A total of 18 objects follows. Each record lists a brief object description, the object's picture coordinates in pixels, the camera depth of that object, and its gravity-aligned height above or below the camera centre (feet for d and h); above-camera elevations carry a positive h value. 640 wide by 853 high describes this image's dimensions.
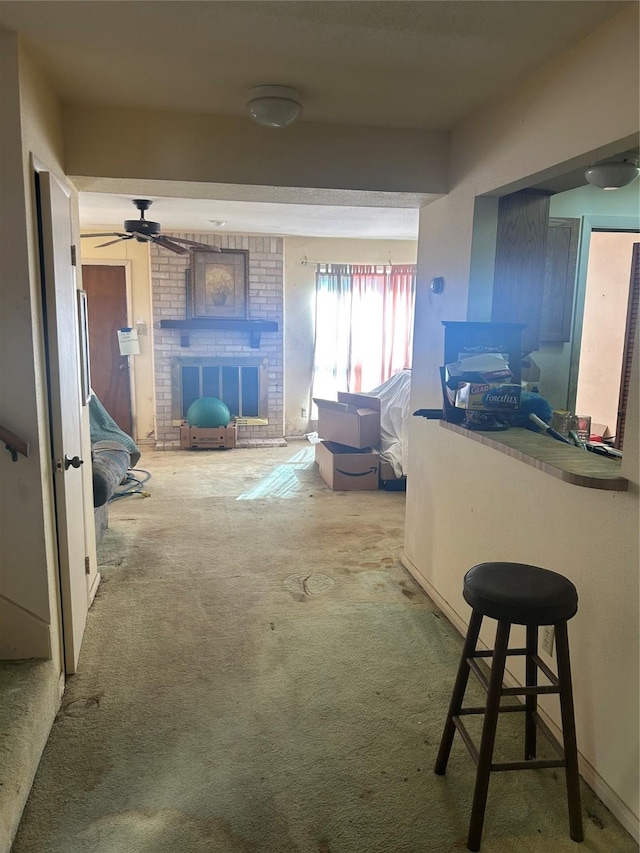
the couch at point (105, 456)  11.12 -2.96
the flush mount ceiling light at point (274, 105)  7.43 +2.86
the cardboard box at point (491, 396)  7.41 -0.81
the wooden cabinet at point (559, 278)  9.89 +0.92
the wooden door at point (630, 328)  12.63 +0.14
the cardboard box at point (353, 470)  16.40 -3.91
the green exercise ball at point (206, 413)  20.97 -3.07
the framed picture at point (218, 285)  21.61 +1.55
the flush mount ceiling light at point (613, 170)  7.75 +2.14
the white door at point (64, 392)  6.71 -0.84
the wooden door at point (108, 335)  21.33 -0.37
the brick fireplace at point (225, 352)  21.66 -0.97
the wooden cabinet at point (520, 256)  8.48 +1.11
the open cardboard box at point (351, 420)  16.37 -2.58
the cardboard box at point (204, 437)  21.11 -3.94
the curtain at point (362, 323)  22.62 +0.23
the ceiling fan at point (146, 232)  14.64 +2.37
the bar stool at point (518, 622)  5.17 -2.70
